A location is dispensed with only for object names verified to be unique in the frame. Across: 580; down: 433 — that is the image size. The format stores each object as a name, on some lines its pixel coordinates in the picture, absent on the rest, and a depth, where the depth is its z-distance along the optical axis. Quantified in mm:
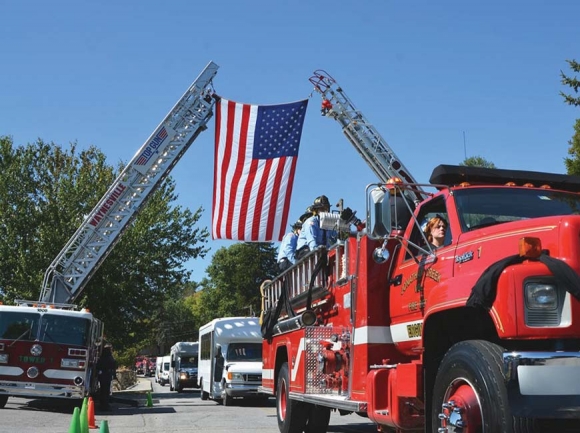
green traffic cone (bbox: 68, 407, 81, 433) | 6590
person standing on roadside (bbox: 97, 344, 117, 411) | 18875
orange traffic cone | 11470
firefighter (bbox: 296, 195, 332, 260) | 9914
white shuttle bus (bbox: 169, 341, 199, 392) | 37156
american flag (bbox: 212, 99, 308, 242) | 15062
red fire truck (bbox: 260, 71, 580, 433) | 4570
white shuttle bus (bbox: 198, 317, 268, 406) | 21000
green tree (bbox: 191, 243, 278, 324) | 75500
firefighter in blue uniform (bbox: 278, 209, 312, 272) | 10734
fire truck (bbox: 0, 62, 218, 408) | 20375
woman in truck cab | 6316
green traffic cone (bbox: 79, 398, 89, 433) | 7355
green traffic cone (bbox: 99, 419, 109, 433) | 6766
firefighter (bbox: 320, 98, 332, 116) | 22703
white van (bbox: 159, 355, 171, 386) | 54875
